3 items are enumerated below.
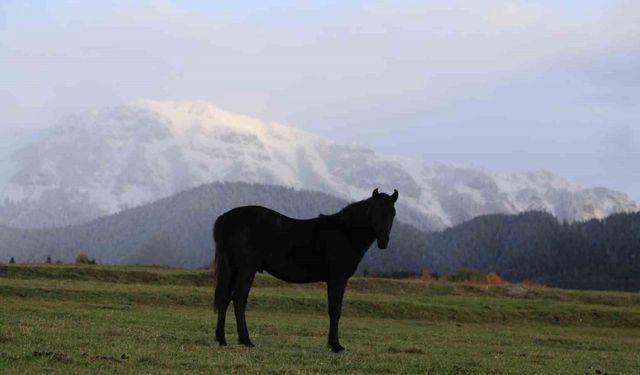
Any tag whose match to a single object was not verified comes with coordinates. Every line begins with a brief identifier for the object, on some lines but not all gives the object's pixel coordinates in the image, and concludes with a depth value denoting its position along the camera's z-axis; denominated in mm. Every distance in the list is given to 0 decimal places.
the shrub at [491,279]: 139900
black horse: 21375
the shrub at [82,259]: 107312
